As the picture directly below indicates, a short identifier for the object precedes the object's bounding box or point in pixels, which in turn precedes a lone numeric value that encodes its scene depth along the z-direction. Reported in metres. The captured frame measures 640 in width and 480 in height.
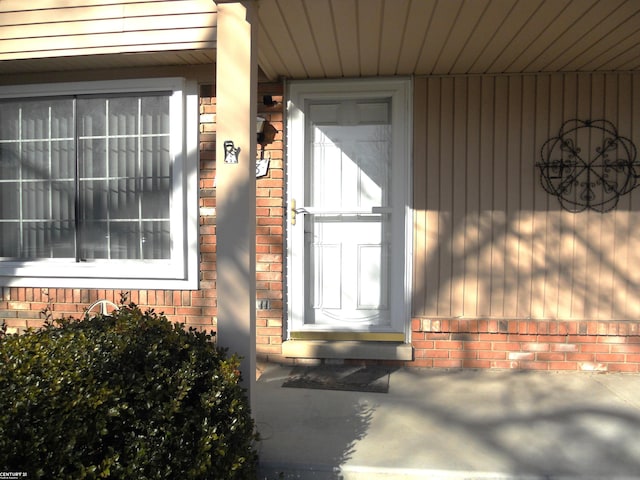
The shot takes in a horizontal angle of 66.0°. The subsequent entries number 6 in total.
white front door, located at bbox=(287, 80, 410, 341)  4.38
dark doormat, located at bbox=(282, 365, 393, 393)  3.89
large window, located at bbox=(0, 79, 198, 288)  4.30
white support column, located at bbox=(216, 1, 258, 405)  2.76
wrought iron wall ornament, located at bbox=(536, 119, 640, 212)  4.12
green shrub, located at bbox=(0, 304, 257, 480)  1.79
